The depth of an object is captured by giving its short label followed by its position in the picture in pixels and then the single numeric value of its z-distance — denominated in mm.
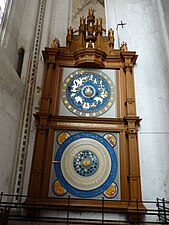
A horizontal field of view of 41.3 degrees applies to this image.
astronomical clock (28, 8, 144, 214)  3396
